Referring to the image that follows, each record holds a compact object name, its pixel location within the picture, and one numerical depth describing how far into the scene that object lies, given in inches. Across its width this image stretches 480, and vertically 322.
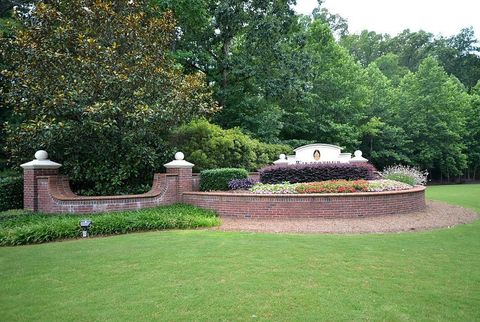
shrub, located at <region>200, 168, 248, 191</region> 470.9
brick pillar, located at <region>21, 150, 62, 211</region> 407.5
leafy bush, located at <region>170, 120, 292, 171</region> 527.2
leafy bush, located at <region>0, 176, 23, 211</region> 452.8
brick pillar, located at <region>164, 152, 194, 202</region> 445.1
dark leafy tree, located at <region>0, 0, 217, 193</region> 419.5
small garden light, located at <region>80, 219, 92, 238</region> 310.7
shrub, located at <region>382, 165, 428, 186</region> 559.8
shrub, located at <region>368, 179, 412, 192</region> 440.0
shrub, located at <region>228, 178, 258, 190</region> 469.1
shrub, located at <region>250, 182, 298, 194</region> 430.3
